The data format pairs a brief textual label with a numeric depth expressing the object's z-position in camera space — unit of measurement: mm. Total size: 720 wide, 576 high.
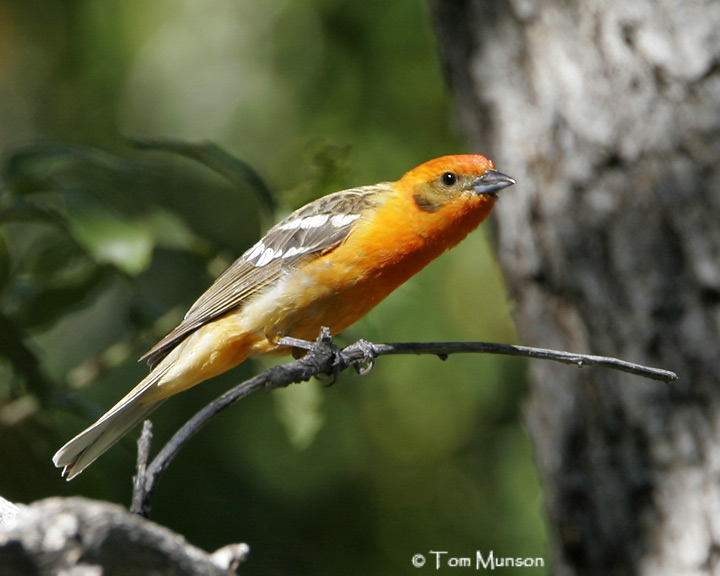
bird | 6918
